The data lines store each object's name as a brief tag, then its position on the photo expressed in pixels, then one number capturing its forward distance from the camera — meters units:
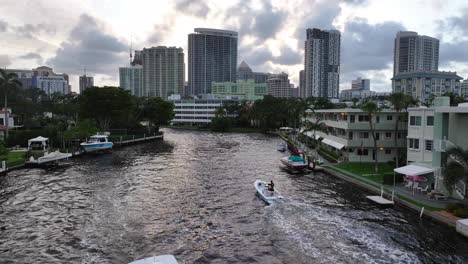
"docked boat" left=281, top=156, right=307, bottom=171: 55.31
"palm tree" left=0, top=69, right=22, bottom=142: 80.50
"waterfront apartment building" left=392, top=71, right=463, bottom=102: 185.75
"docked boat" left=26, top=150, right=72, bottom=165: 58.33
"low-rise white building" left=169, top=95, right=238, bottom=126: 194.25
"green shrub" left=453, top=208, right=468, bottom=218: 28.65
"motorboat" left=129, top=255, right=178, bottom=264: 19.39
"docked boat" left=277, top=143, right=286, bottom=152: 82.00
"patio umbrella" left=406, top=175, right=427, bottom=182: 36.66
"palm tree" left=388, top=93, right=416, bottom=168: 52.69
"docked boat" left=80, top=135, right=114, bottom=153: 77.94
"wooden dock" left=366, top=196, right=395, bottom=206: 34.65
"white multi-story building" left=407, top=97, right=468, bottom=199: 34.03
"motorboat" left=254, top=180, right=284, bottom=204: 36.83
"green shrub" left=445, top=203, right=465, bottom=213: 30.00
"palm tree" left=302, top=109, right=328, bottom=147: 75.64
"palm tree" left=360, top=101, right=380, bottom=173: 50.38
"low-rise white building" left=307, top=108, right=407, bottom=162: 57.00
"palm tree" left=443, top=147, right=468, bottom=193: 29.12
